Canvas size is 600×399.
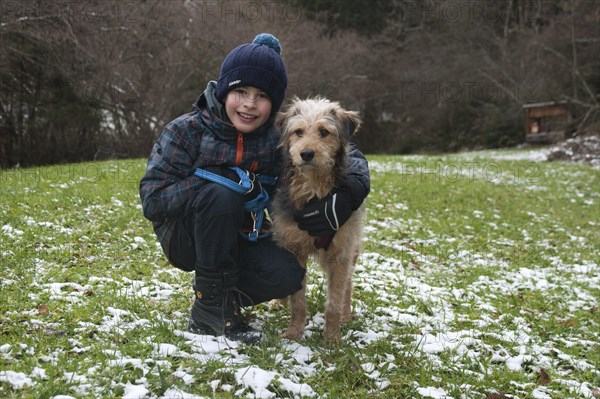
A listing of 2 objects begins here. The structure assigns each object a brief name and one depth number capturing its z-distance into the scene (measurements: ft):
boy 11.14
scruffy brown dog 11.48
